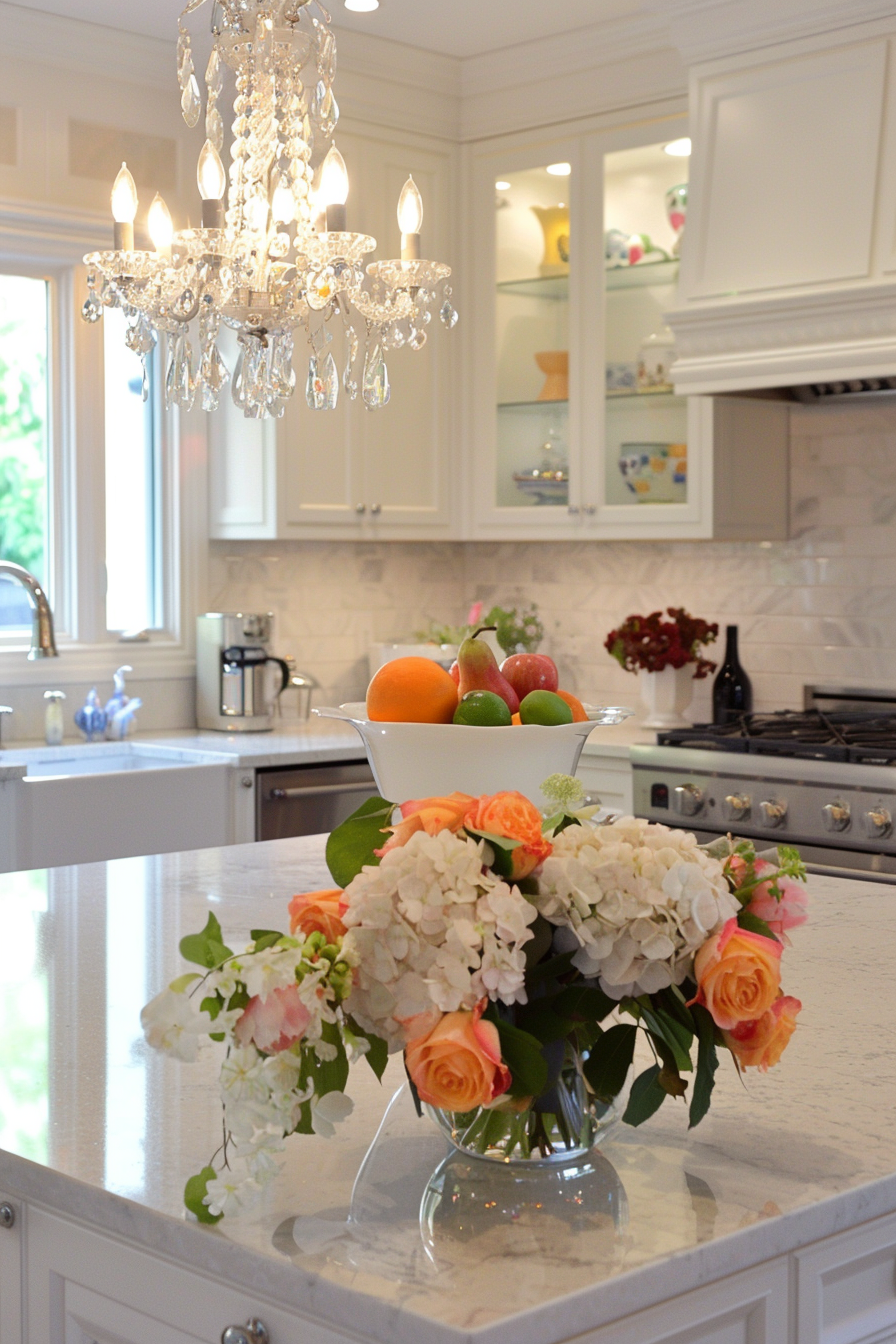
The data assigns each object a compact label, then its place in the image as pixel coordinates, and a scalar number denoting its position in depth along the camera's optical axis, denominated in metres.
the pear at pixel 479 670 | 1.57
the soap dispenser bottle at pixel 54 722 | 3.89
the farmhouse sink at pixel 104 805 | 3.42
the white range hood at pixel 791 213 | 3.37
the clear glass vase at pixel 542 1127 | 1.07
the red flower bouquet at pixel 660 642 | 3.95
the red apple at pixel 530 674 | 1.63
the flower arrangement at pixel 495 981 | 0.95
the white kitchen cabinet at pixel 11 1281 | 1.19
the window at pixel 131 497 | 4.23
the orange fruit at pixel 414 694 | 1.55
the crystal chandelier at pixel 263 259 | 2.27
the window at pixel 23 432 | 4.04
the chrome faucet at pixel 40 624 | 3.55
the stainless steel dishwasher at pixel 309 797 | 3.77
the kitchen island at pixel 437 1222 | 0.94
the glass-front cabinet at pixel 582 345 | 4.07
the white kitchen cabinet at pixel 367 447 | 4.21
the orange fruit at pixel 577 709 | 1.58
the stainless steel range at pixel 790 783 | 3.23
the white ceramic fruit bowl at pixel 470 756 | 1.52
